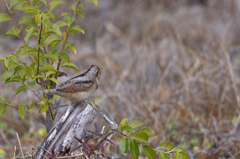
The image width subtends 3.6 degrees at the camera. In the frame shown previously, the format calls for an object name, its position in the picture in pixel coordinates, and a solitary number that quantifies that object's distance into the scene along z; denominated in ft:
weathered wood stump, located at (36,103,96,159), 29.25
